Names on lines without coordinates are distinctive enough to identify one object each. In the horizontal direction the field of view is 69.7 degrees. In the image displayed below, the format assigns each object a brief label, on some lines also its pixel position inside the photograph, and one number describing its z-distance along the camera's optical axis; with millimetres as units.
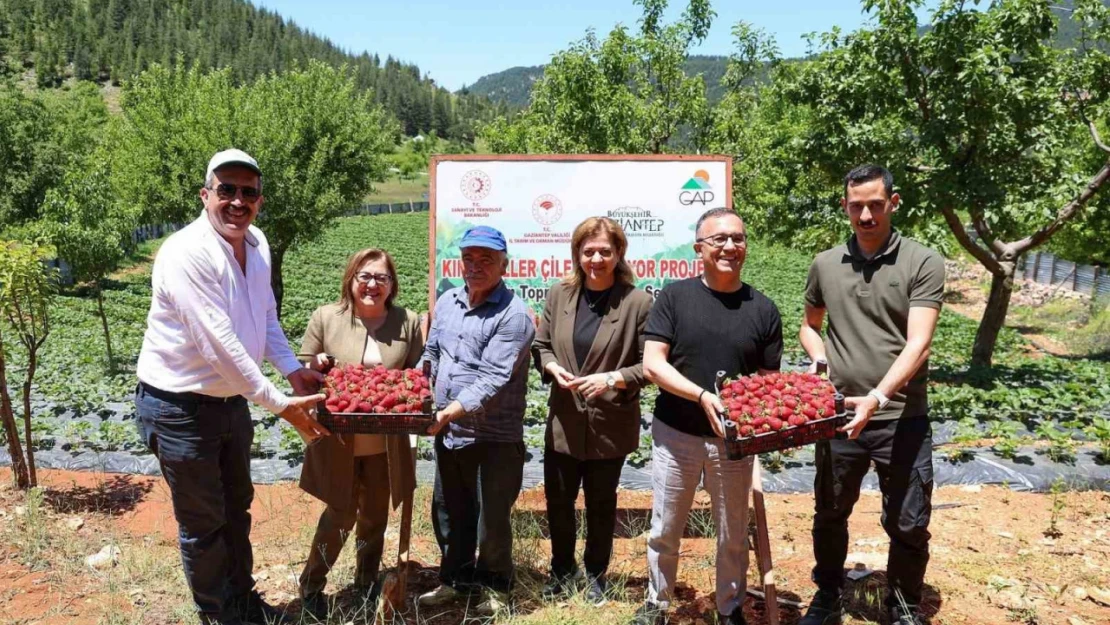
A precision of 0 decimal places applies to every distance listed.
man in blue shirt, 3617
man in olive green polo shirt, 3371
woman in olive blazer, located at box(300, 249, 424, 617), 3646
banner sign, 5312
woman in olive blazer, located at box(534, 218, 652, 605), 3744
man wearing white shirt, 3111
